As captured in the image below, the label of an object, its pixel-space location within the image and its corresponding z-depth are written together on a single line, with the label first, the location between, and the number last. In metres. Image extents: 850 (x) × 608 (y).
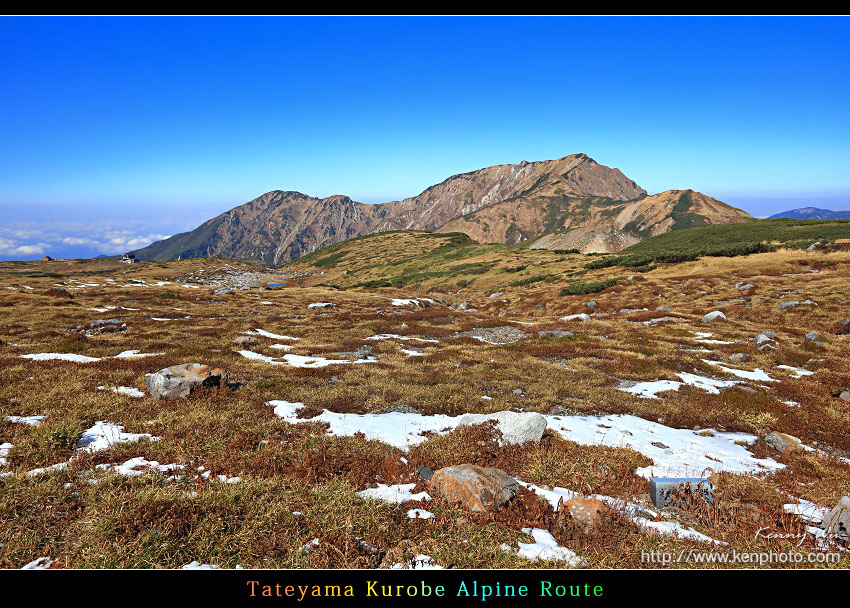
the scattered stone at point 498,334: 30.52
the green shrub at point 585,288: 53.47
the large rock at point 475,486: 7.20
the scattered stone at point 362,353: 23.14
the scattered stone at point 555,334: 29.39
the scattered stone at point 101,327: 27.80
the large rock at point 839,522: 6.40
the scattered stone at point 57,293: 50.51
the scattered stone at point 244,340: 23.91
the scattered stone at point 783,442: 11.47
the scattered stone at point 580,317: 39.67
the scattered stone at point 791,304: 36.24
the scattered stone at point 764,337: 25.73
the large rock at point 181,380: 12.85
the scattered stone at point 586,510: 6.72
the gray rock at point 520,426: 10.78
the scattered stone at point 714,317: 34.88
